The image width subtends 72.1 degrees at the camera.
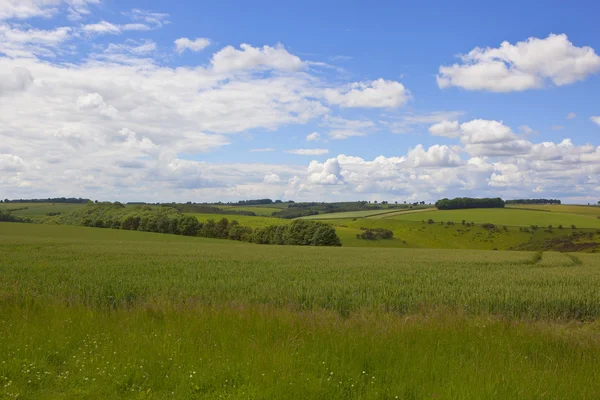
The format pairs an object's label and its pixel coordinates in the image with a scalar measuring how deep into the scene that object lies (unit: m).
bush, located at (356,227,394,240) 101.12
